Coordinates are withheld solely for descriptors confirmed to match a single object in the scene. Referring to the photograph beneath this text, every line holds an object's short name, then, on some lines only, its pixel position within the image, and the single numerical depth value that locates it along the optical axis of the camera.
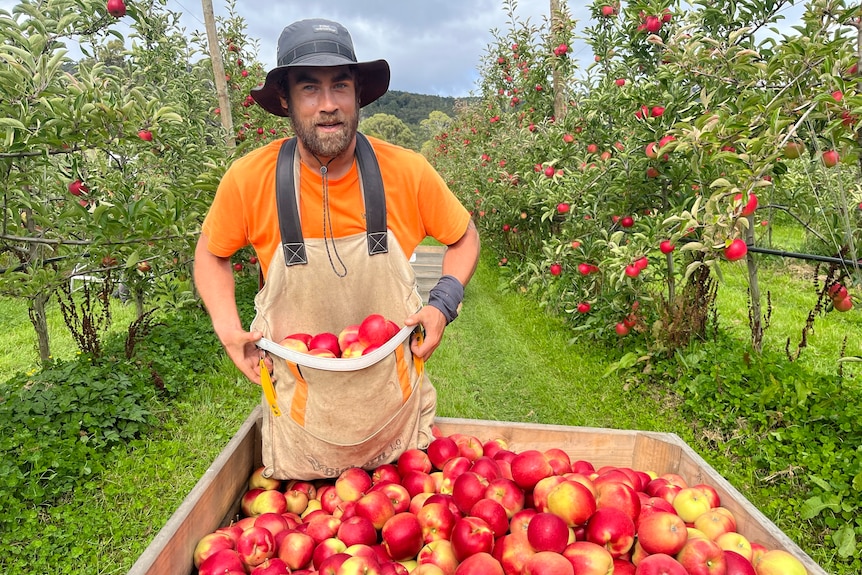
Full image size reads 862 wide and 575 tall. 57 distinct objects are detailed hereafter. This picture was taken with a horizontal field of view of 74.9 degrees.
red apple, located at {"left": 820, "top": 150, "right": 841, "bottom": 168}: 2.59
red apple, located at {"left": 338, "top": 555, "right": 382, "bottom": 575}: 1.43
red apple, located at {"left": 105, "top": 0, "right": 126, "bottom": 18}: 3.19
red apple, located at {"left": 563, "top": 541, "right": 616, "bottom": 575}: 1.40
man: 1.88
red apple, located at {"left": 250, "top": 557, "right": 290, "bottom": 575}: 1.51
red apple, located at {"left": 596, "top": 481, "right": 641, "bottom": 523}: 1.61
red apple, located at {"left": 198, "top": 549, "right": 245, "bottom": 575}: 1.53
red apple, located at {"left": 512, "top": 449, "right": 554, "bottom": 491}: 1.80
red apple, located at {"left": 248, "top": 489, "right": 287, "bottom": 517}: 1.89
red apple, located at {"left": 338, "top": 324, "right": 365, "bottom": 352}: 1.95
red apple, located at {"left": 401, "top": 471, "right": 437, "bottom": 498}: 1.91
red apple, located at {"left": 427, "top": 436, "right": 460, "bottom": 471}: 2.02
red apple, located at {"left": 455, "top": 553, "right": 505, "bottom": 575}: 1.42
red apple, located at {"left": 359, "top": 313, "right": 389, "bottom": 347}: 1.88
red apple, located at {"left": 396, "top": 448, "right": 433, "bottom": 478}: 2.00
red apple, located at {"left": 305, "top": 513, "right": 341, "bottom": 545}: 1.73
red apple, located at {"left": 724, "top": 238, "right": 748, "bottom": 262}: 2.45
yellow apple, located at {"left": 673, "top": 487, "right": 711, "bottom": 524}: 1.70
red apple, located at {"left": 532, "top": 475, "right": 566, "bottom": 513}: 1.70
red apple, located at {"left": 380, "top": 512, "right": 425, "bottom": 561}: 1.65
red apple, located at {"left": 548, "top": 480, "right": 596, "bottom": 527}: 1.58
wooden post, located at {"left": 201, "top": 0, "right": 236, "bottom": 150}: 5.11
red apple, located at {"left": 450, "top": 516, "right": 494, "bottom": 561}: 1.53
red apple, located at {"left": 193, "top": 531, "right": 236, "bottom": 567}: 1.62
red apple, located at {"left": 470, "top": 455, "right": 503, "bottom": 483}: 1.85
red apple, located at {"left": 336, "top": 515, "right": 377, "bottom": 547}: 1.66
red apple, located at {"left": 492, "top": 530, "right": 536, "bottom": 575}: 1.50
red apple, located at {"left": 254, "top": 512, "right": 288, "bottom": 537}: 1.73
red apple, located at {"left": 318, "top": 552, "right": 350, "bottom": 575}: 1.45
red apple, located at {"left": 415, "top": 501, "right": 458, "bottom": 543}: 1.67
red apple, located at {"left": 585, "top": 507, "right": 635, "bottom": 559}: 1.52
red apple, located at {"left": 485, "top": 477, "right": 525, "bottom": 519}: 1.75
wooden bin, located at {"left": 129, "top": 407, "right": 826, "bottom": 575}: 1.53
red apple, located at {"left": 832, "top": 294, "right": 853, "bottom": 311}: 2.96
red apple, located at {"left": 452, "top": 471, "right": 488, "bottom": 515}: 1.73
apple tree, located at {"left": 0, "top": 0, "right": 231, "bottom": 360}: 2.40
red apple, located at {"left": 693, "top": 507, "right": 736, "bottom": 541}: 1.62
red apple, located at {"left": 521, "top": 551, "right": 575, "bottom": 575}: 1.36
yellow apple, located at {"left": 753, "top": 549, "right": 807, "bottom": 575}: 1.43
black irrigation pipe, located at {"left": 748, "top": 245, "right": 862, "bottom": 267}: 2.63
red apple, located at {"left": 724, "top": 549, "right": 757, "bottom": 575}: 1.44
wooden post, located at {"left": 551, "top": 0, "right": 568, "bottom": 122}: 6.15
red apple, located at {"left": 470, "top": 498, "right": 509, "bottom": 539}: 1.64
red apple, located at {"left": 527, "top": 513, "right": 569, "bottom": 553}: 1.46
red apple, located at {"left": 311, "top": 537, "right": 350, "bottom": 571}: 1.61
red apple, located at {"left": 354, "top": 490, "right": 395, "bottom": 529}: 1.74
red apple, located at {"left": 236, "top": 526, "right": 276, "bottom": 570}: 1.61
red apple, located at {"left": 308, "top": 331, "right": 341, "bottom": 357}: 1.94
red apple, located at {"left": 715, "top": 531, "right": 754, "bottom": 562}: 1.53
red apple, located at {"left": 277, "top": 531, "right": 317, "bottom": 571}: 1.62
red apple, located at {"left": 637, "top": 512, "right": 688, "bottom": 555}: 1.50
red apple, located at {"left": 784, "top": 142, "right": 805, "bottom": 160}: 2.46
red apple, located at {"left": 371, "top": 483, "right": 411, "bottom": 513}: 1.84
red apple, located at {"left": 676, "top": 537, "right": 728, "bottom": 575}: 1.44
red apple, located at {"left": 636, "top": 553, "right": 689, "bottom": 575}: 1.36
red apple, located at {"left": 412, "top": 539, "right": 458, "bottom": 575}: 1.56
